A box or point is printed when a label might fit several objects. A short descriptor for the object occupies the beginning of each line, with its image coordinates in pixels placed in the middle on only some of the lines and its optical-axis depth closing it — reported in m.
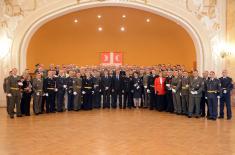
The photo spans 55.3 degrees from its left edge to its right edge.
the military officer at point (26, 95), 8.00
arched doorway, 9.52
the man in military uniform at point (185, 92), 7.87
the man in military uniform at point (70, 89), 8.76
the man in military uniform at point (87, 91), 8.92
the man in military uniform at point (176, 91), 8.07
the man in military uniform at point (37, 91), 8.16
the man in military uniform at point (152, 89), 8.99
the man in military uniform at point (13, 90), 7.69
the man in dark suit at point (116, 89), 9.21
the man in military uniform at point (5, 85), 7.65
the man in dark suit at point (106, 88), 9.17
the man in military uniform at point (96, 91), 9.08
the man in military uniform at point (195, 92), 7.51
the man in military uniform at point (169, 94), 8.46
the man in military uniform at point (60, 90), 8.58
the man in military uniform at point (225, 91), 7.45
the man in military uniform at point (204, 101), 7.61
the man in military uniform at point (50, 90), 8.42
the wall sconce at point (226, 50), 9.42
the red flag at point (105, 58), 13.10
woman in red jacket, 8.62
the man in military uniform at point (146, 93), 9.15
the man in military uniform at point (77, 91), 8.75
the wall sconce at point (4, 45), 9.45
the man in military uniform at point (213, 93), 7.35
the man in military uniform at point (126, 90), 9.22
